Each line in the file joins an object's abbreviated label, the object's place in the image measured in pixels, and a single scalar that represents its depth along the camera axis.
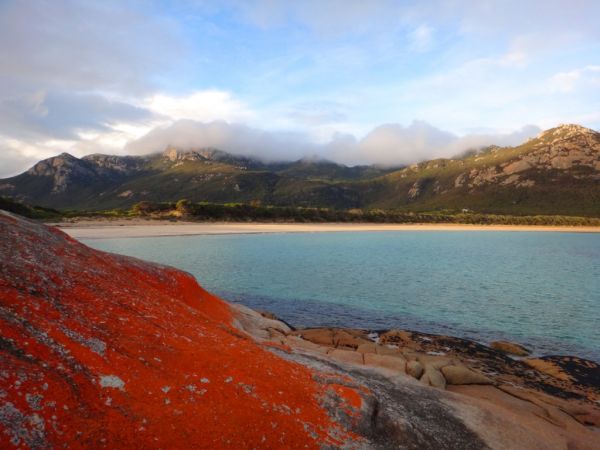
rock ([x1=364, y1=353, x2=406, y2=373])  14.90
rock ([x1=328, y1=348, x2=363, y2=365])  15.30
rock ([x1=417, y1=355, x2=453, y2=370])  15.66
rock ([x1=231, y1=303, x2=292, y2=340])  17.31
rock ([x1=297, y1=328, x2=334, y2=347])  19.80
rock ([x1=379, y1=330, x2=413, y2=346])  21.11
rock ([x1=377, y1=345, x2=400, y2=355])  18.00
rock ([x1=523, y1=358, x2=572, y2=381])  17.58
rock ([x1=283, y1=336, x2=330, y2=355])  16.37
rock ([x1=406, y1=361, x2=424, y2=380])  14.31
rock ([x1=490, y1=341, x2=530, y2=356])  20.72
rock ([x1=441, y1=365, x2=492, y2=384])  14.80
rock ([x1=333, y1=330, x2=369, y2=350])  19.34
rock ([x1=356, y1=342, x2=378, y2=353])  18.16
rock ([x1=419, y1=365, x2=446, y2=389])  13.64
